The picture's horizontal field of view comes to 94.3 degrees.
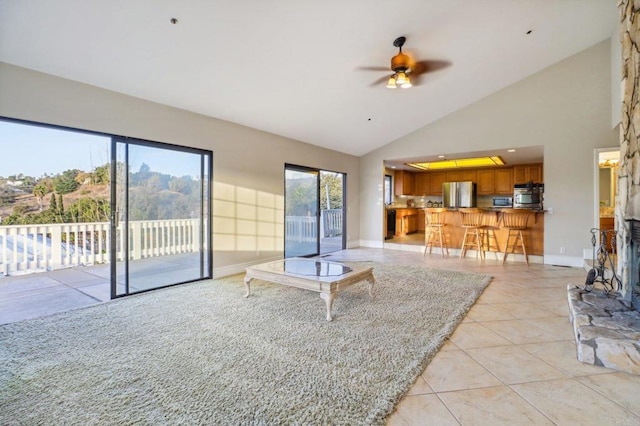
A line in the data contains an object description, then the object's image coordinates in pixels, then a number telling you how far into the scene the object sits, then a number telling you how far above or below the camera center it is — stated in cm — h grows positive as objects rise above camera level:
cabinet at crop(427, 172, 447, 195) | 939 +101
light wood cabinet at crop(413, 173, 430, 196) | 967 +97
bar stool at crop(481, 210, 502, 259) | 619 -36
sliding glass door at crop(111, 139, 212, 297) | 372 -1
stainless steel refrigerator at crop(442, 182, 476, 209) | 830 +53
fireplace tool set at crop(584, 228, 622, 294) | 309 -65
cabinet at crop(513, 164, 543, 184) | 786 +106
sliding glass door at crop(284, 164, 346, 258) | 618 +21
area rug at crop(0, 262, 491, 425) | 167 -108
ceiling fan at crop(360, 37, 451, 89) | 373 +186
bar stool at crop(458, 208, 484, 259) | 619 -31
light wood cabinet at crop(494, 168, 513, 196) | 827 +89
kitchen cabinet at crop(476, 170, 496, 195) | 855 +90
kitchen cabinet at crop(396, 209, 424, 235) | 931 -24
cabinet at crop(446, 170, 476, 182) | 884 +114
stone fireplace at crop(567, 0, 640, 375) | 212 -63
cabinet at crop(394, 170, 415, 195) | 933 +97
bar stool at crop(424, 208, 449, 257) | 677 -33
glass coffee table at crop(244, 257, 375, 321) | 296 -67
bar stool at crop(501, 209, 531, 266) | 568 -24
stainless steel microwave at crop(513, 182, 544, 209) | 658 +36
